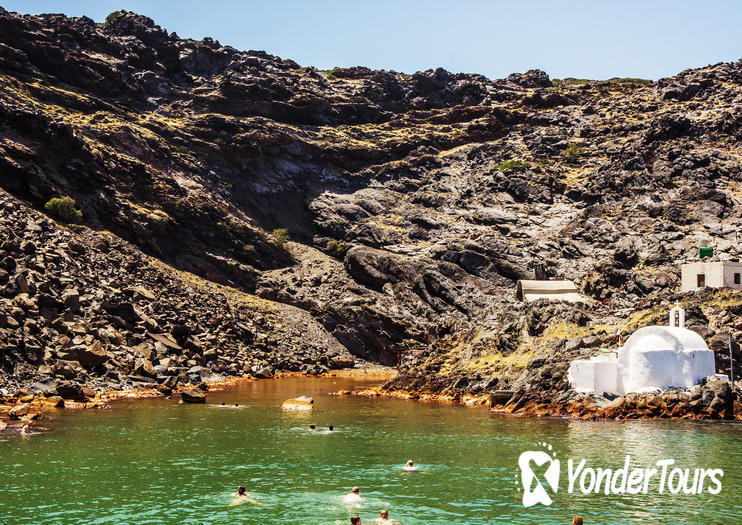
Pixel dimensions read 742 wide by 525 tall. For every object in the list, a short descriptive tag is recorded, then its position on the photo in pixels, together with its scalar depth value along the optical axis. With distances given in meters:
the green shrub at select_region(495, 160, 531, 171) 157.12
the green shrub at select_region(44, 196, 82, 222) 98.19
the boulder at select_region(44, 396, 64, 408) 53.44
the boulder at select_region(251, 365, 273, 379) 91.75
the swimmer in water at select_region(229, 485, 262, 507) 28.48
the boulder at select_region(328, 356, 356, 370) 106.75
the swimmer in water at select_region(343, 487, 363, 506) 28.20
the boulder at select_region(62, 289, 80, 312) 68.69
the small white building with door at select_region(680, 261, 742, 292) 71.25
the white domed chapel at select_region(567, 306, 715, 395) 52.09
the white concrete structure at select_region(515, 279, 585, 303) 93.12
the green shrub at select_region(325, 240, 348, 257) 139.12
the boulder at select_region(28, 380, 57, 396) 55.31
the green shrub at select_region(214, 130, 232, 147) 149.49
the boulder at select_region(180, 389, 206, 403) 62.09
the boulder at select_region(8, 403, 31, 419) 47.05
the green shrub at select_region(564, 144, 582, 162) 163.12
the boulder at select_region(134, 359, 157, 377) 69.12
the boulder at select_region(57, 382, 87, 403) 55.78
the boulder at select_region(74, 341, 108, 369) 63.12
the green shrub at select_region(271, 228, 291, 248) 136.50
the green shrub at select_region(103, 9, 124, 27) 185.38
